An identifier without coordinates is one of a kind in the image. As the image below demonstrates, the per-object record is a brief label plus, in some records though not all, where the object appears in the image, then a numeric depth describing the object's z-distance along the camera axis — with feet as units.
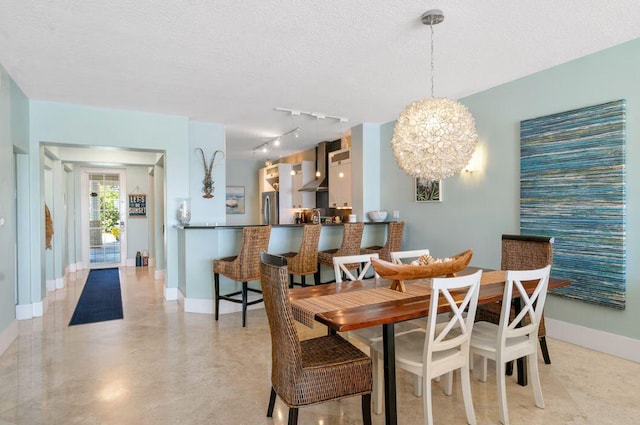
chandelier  8.41
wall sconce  13.87
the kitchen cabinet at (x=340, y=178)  20.63
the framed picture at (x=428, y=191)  15.83
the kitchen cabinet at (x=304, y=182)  25.27
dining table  5.99
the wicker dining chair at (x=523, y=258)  9.35
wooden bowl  7.39
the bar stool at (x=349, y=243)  14.87
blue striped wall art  10.13
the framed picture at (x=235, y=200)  30.55
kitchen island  15.11
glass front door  26.89
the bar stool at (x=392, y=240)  15.90
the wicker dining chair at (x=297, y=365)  5.90
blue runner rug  14.46
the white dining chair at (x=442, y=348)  6.22
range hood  23.50
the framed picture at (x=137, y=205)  27.58
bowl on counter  18.47
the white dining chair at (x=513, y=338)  7.00
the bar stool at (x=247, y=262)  13.11
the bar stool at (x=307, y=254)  14.21
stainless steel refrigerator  26.76
